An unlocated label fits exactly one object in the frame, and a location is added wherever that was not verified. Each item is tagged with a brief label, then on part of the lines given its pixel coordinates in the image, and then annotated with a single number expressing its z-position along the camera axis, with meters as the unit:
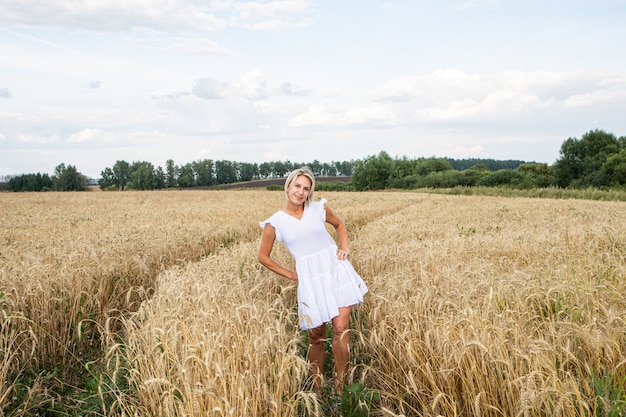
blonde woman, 4.14
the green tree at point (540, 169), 76.84
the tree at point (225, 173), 135.12
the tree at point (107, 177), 133.12
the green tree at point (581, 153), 69.94
